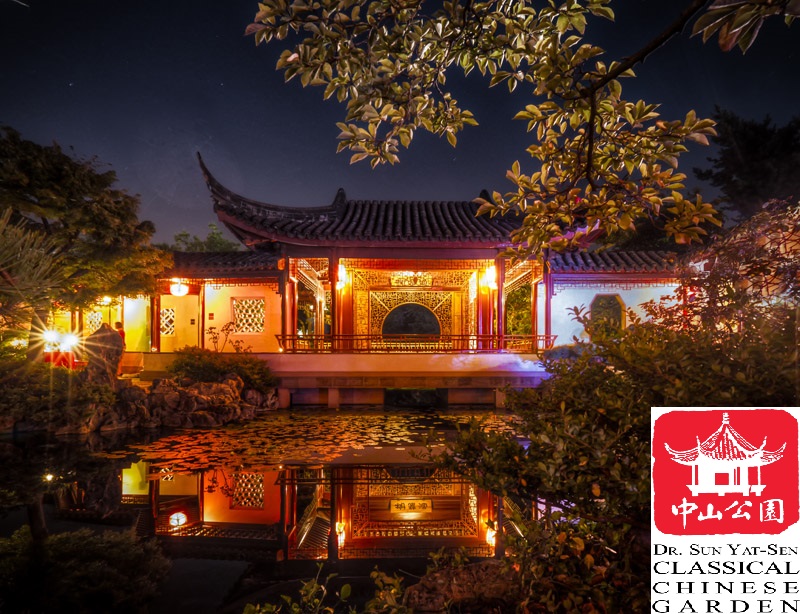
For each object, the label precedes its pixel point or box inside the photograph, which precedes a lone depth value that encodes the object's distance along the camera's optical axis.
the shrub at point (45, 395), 6.37
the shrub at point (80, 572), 2.42
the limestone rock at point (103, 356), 7.36
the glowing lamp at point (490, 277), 9.98
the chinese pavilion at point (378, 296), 9.05
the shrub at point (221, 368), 8.57
